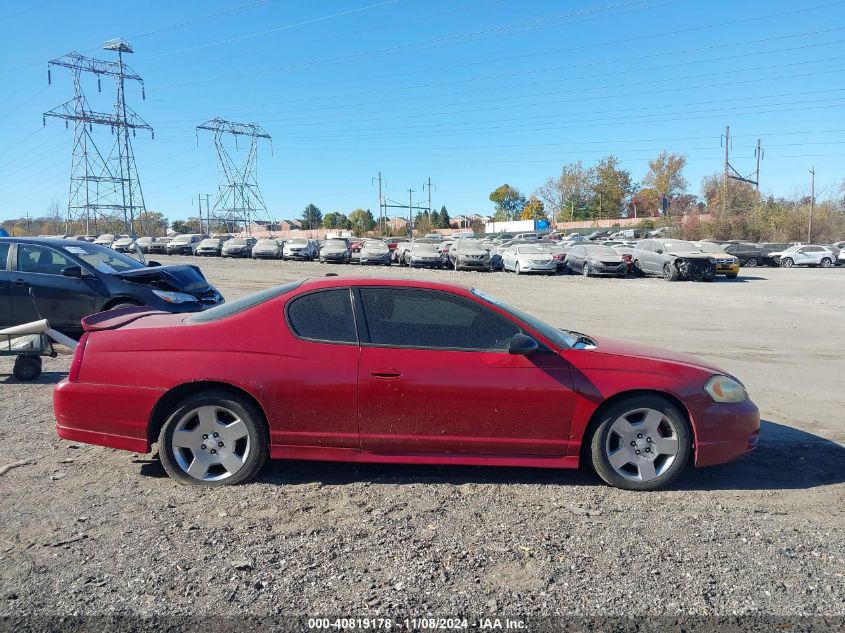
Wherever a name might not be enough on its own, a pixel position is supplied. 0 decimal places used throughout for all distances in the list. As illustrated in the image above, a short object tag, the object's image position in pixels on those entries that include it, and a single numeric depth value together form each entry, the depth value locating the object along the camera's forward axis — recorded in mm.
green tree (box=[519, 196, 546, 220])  116625
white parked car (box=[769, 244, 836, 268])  37750
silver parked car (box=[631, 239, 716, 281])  25984
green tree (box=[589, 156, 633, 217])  102938
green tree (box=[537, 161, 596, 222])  104375
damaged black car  8875
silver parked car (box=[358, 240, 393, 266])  37031
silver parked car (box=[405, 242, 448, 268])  33544
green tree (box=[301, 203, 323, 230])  137125
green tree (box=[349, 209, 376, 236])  120662
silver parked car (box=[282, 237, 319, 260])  41250
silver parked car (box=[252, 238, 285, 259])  41906
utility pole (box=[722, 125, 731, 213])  55750
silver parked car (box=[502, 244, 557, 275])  29484
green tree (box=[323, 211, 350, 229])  128500
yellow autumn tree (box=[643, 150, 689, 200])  97438
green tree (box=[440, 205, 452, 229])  135762
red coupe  4305
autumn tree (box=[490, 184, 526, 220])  135750
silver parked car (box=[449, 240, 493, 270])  31672
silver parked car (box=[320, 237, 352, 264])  38250
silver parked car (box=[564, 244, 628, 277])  28016
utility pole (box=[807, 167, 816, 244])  54634
